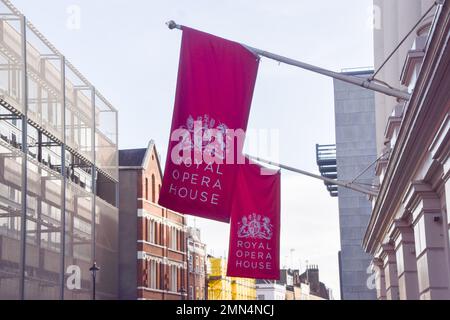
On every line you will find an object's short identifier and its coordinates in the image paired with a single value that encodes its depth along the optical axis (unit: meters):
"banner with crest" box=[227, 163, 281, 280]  17.19
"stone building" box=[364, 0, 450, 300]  10.39
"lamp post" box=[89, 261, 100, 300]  40.53
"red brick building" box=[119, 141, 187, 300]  60.72
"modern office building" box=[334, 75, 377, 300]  59.81
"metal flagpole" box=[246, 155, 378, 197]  19.22
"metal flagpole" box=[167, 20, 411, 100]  12.06
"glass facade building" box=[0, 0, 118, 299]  33.94
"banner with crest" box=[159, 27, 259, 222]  11.31
